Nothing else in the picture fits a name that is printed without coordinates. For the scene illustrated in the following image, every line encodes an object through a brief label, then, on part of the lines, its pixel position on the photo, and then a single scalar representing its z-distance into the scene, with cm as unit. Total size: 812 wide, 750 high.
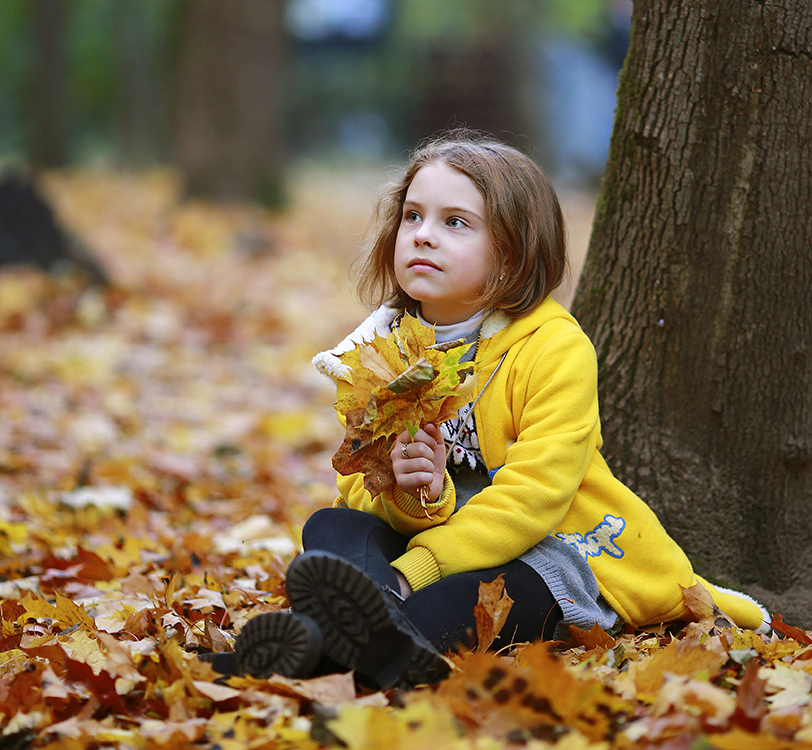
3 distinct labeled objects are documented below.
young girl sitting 391
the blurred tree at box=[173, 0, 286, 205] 2175
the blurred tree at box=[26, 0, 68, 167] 3381
